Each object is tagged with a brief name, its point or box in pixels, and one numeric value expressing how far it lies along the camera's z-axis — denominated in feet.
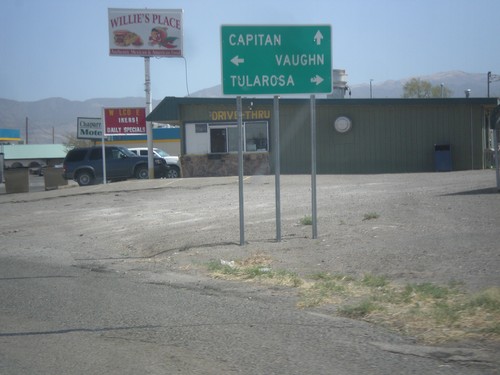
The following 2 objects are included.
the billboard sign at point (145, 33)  117.91
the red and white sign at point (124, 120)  113.50
